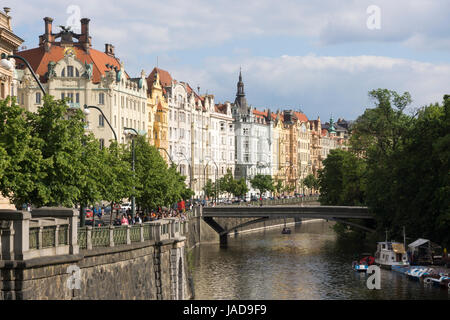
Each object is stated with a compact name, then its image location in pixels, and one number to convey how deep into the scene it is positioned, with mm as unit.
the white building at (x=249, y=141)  176875
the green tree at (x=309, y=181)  193475
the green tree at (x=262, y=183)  166125
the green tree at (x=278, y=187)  173750
